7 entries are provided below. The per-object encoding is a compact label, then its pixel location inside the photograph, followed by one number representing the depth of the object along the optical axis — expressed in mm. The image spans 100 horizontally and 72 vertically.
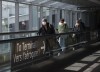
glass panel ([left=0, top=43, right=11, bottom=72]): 5628
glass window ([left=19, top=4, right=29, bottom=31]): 18105
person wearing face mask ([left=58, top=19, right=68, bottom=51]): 12961
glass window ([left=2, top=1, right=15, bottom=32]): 15742
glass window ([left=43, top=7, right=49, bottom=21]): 21742
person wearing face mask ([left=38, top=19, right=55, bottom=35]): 10310
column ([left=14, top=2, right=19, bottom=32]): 17048
